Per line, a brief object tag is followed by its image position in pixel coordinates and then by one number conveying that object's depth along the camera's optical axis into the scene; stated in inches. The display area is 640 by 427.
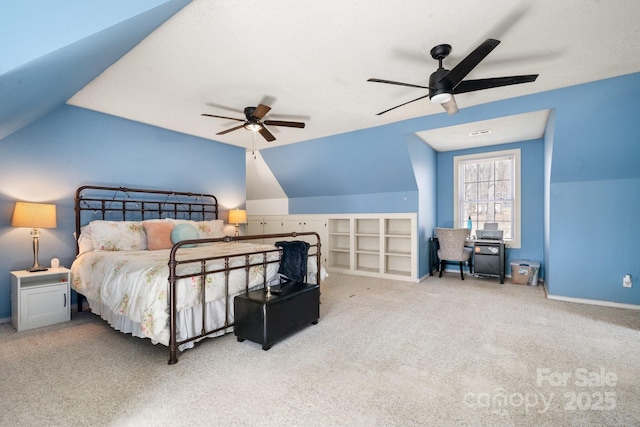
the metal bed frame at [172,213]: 93.1
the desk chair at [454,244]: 200.8
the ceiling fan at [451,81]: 91.2
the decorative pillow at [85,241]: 140.3
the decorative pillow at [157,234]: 150.3
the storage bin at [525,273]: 192.1
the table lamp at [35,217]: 121.9
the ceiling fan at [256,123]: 135.9
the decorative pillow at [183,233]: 154.3
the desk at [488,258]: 197.8
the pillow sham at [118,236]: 140.5
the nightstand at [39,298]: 119.6
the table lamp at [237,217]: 207.8
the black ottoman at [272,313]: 100.1
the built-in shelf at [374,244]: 213.9
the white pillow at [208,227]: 169.7
